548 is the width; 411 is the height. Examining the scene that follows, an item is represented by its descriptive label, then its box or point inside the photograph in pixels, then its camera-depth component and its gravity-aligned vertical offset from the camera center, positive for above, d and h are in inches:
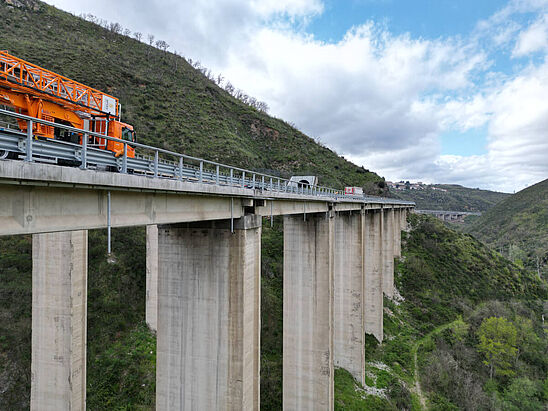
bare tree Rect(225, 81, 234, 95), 4483.5 +1830.3
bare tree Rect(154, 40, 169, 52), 3967.0 +2209.5
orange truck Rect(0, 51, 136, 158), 434.3 +176.3
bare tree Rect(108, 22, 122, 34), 3476.9 +2174.5
